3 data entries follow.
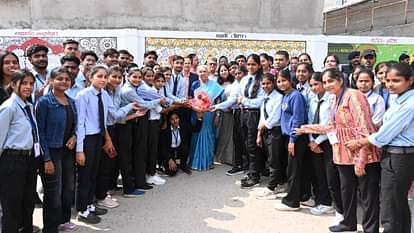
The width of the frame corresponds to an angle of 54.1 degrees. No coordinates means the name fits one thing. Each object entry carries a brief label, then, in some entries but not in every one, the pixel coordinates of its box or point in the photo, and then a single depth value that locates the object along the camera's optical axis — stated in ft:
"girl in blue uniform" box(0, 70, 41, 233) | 11.21
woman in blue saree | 21.95
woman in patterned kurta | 12.67
